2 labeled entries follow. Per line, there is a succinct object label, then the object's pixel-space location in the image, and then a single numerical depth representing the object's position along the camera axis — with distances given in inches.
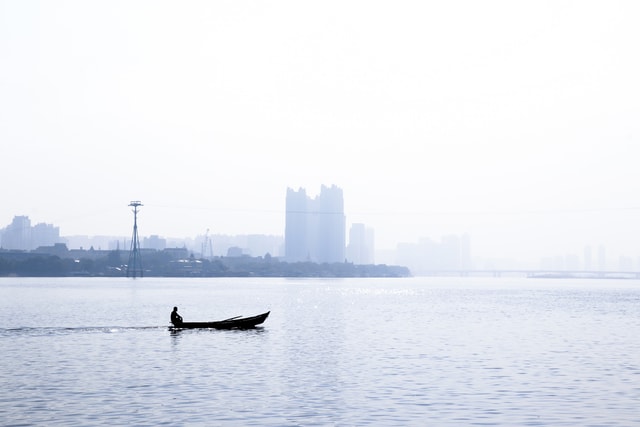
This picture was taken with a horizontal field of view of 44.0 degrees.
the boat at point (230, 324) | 2792.8
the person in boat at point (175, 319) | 2765.7
